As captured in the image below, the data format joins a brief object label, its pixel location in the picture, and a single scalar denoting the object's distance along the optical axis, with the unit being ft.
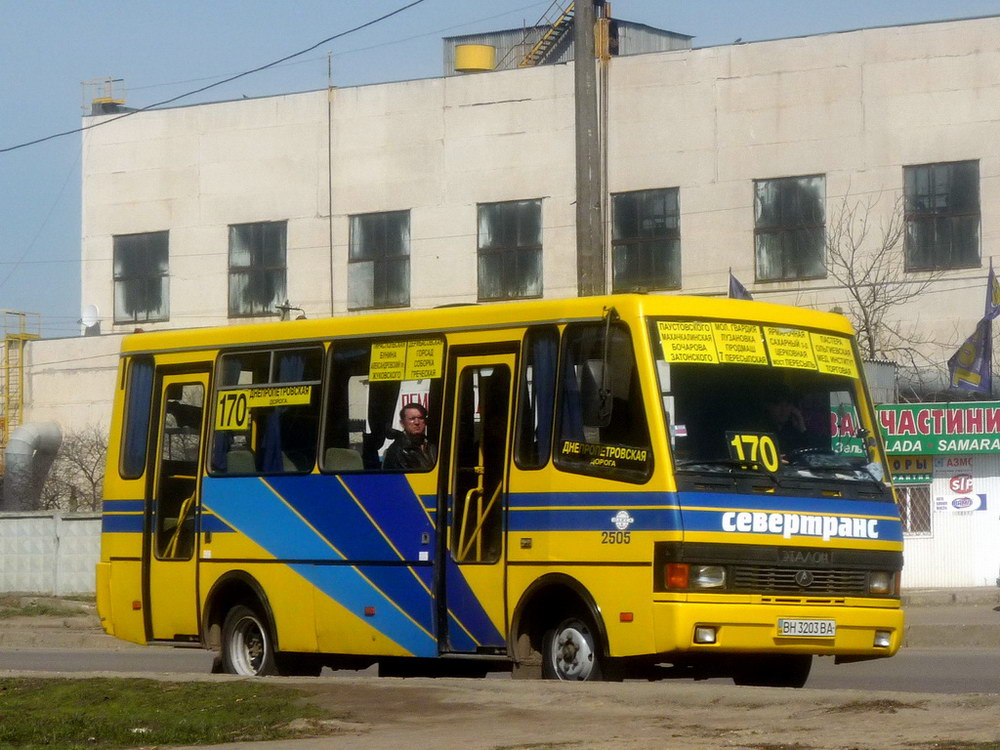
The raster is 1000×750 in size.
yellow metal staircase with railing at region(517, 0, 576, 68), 165.27
